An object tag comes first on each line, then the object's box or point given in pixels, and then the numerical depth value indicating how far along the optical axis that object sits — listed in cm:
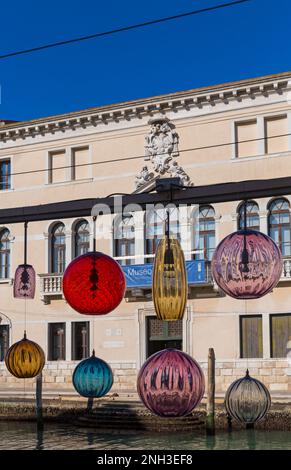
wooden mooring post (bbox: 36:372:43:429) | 2178
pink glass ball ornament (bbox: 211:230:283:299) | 699
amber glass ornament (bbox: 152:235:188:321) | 689
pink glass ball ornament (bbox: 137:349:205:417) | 670
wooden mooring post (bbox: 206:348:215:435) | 1947
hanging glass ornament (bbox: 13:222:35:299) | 938
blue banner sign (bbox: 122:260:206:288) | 2317
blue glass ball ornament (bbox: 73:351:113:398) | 852
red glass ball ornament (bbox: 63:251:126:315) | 747
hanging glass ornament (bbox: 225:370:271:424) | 755
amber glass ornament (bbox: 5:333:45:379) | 866
